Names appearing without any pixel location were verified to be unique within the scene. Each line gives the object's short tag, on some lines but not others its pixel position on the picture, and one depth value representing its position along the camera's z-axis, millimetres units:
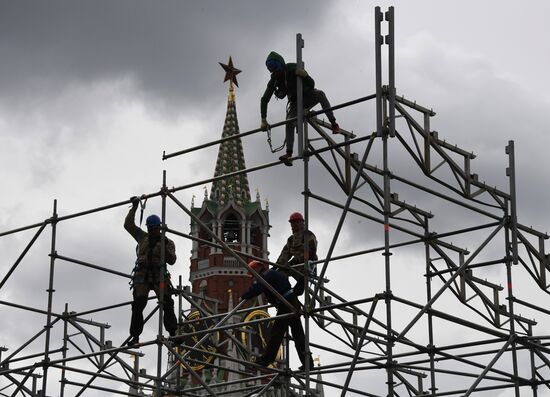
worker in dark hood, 23875
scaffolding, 22656
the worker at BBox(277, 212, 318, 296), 24281
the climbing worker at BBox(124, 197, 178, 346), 24578
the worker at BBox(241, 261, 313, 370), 23656
